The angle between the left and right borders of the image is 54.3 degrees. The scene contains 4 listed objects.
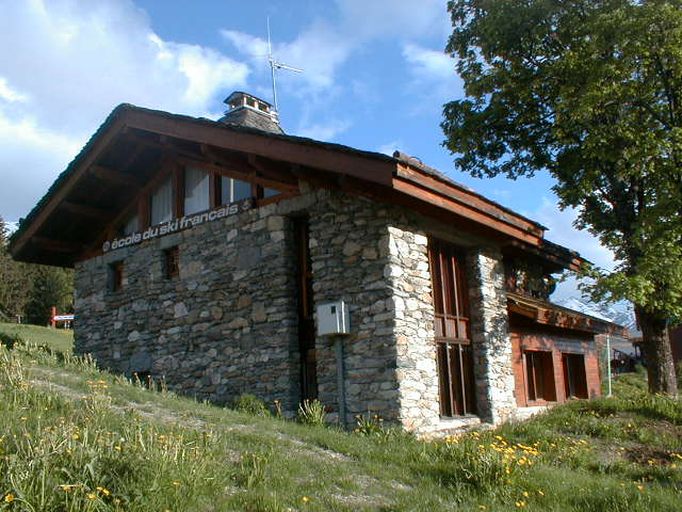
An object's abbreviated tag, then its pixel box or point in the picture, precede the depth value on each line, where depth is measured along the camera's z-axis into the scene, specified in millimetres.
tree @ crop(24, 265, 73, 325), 36062
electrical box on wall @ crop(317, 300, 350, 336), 10062
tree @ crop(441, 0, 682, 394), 11492
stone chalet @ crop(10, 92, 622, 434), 10039
